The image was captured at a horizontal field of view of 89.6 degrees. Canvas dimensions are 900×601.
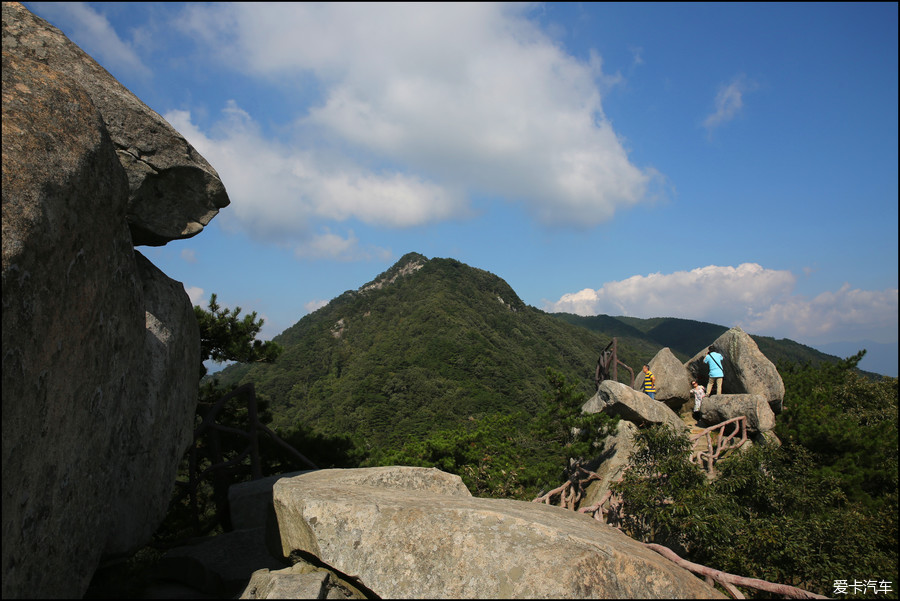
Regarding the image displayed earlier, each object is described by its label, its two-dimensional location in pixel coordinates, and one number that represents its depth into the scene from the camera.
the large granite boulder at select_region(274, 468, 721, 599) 3.48
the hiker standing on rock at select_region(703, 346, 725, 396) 13.14
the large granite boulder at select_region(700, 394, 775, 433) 11.02
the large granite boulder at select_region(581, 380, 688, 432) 11.02
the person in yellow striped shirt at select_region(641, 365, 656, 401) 13.18
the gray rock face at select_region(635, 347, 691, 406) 14.09
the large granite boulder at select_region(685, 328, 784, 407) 12.04
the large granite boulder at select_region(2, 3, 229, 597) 2.99
